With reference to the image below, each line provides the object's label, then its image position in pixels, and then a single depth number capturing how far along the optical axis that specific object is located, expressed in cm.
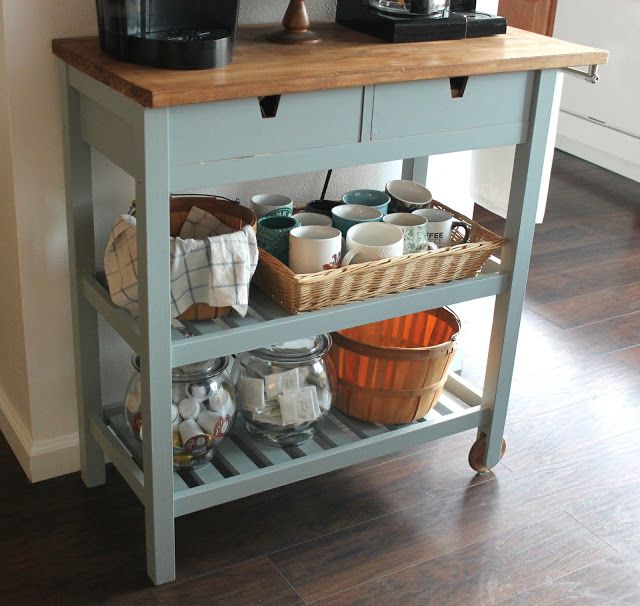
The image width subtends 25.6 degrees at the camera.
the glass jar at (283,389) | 275
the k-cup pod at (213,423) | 268
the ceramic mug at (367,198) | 289
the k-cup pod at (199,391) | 268
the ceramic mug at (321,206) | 289
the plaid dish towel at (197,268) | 246
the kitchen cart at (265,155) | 233
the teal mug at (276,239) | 268
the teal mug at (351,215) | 277
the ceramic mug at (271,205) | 277
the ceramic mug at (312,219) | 279
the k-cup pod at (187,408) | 267
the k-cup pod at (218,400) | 269
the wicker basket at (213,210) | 268
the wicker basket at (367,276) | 255
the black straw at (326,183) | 297
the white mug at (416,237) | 275
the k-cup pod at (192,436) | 266
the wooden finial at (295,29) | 259
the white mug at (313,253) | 262
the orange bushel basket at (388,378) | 283
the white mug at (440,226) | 283
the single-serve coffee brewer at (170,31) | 235
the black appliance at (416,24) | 264
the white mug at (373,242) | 266
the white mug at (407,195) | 291
